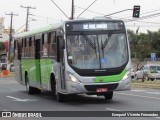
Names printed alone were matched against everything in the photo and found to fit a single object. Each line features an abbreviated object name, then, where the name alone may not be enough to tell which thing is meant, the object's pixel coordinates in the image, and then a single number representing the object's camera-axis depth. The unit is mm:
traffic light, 41938
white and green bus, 18203
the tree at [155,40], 88438
